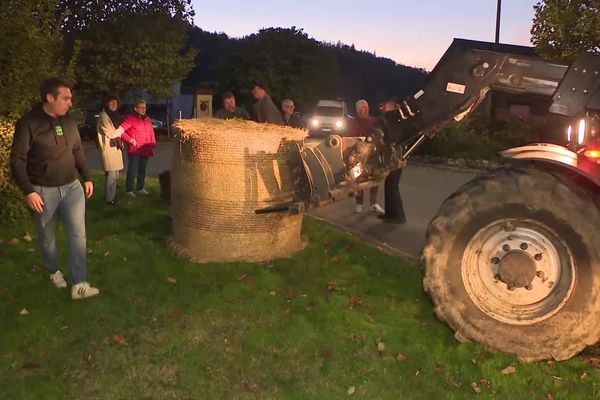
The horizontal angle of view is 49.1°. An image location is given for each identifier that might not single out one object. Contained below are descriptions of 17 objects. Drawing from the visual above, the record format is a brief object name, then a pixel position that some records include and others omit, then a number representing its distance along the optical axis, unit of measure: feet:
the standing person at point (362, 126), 31.89
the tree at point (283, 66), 159.53
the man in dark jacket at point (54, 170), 17.99
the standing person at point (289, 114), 34.20
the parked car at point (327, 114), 103.50
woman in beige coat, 32.46
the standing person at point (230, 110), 33.83
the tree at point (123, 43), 82.28
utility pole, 63.78
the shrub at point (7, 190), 26.61
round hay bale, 21.57
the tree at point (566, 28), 36.73
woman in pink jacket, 34.22
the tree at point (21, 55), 26.32
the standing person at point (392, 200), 30.12
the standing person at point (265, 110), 32.17
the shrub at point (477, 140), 59.36
